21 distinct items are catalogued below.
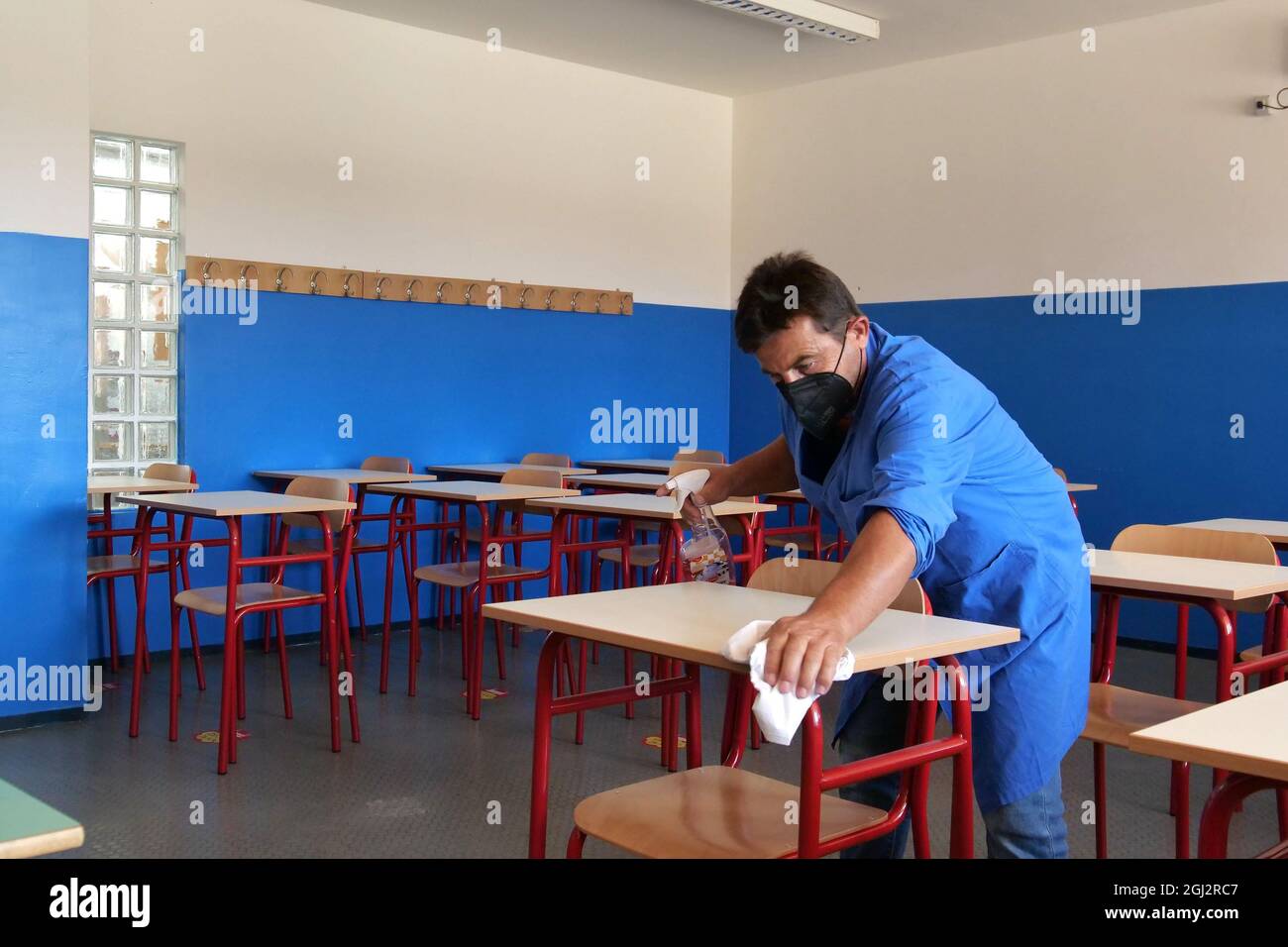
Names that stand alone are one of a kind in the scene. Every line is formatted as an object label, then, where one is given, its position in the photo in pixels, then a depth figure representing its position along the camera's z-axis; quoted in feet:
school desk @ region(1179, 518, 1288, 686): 11.64
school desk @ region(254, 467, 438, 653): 16.47
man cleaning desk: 5.94
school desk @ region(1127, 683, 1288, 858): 3.99
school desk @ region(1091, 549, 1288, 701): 8.11
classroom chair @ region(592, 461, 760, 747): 13.60
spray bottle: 8.16
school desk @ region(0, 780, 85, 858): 3.35
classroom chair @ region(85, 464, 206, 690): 14.48
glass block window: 16.39
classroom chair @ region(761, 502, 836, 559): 16.76
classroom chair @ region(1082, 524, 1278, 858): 8.32
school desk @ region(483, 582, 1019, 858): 5.62
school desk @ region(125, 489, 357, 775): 11.77
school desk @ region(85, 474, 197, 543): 14.40
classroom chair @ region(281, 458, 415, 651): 16.90
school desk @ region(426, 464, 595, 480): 18.92
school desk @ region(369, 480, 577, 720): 13.97
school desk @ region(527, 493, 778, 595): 13.06
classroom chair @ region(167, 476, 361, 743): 12.42
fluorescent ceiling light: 18.37
